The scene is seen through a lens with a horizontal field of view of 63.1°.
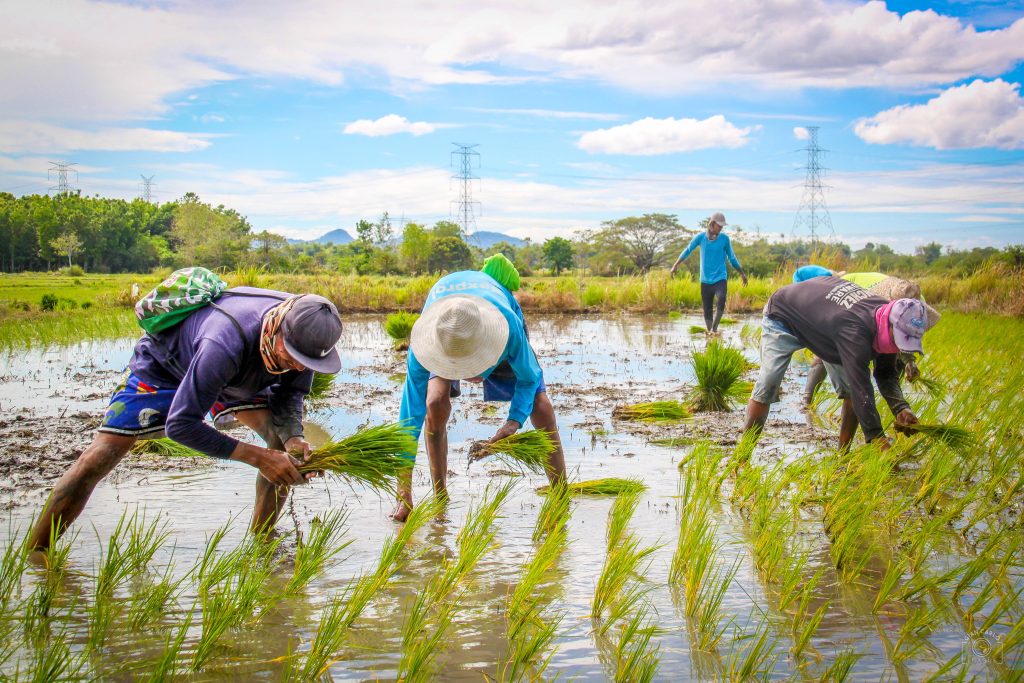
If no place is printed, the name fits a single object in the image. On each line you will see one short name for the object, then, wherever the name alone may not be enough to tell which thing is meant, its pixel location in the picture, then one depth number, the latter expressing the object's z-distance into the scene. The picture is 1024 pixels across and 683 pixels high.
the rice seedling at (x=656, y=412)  5.95
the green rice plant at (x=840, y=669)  2.27
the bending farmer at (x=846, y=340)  3.77
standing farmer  10.24
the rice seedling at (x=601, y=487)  4.15
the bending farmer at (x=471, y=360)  3.10
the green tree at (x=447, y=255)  33.16
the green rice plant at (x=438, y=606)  2.31
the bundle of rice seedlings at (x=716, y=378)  6.32
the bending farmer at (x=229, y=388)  2.59
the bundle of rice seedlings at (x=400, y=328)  9.92
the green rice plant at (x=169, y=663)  2.05
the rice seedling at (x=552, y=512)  3.45
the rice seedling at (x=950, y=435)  3.94
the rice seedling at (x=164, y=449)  4.74
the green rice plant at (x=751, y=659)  2.38
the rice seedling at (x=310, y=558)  2.60
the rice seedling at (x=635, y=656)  2.29
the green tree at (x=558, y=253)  42.47
